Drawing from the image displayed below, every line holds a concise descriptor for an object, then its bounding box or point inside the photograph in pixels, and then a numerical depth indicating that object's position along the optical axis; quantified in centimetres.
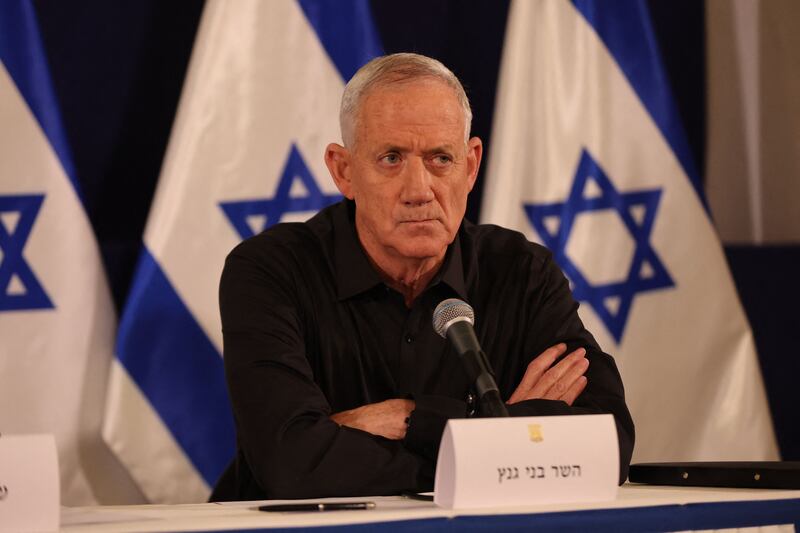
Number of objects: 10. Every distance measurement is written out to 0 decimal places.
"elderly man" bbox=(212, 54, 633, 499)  523
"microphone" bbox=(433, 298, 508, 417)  493
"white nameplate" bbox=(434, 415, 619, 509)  485
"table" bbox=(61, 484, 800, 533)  478
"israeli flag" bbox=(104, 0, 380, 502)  576
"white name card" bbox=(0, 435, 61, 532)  479
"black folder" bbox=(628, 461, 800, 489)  499
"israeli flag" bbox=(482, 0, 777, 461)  600
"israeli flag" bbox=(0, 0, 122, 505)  570
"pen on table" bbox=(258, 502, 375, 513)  488
